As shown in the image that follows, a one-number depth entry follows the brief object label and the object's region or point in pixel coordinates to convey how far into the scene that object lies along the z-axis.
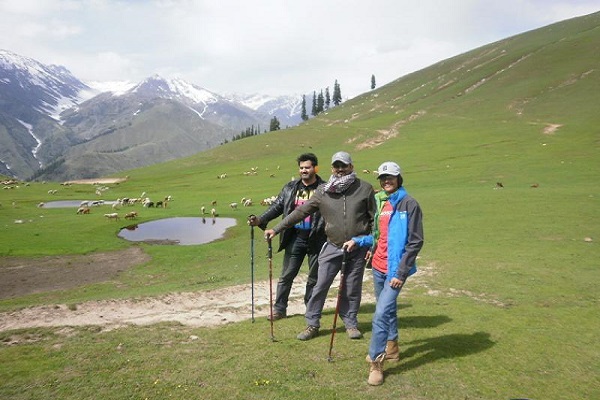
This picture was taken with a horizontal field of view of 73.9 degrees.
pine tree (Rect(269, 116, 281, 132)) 172.75
